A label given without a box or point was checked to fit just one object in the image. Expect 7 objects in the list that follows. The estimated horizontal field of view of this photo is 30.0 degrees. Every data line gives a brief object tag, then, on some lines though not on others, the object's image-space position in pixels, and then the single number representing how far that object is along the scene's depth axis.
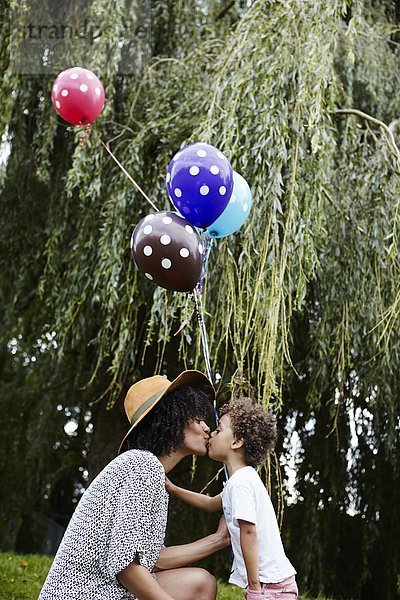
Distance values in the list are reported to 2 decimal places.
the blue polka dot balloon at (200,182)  2.82
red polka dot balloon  3.42
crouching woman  1.88
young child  2.18
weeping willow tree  3.54
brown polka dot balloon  2.70
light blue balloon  3.07
